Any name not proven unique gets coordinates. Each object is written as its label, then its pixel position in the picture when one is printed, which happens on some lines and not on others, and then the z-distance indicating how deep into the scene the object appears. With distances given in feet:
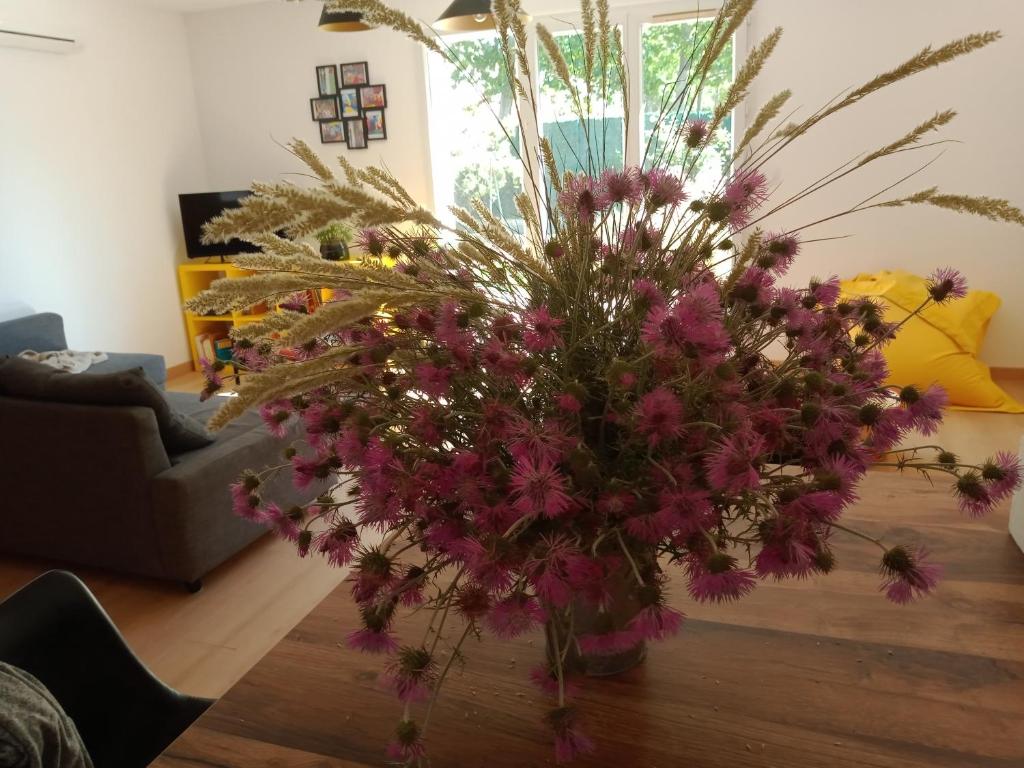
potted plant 17.06
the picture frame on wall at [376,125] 17.63
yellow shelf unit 18.08
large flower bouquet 1.92
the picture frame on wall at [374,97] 17.48
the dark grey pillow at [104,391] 8.02
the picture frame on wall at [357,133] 17.84
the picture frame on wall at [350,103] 17.78
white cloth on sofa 12.38
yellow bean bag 13.15
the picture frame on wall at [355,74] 17.49
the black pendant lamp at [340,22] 9.67
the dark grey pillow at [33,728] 2.60
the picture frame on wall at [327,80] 17.76
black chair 3.51
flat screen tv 17.85
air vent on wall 13.94
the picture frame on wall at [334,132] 18.03
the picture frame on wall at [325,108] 17.98
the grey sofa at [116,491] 8.18
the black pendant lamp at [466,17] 8.73
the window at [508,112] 15.28
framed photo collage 17.57
